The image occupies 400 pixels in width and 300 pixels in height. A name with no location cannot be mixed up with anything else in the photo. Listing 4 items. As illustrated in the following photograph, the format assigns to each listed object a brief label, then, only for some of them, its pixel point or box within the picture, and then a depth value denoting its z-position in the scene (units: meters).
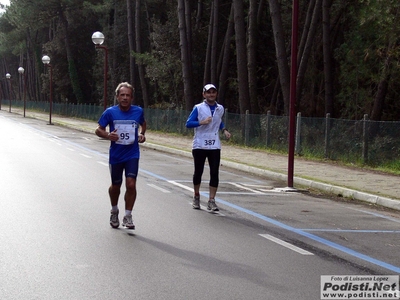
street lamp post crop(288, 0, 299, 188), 15.36
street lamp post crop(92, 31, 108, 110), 33.22
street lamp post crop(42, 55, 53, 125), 48.56
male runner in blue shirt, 9.45
